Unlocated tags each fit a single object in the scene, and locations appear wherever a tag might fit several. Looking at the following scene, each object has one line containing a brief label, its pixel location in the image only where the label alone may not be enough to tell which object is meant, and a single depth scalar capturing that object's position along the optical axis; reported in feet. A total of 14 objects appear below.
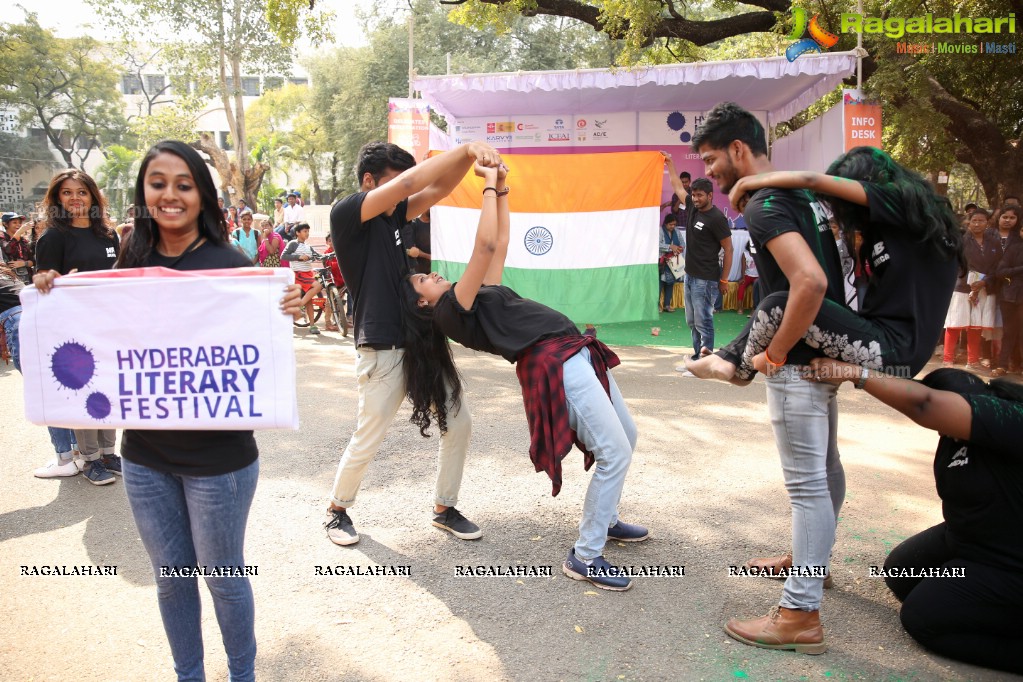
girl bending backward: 11.03
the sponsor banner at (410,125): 36.83
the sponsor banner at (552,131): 50.29
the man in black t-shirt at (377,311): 12.05
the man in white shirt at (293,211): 67.56
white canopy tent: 35.81
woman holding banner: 7.51
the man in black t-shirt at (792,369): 8.75
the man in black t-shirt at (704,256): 26.14
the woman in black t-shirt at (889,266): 8.62
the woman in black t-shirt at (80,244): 14.92
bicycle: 36.09
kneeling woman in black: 8.89
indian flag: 29.89
